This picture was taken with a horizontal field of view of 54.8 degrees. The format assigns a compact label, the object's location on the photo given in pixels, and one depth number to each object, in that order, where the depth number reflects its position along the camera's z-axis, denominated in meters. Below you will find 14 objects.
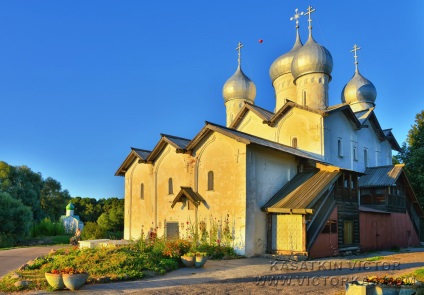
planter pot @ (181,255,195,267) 14.29
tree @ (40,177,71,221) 59.31
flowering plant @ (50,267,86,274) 10.38
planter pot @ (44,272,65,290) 10.17
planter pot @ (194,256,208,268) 14.34
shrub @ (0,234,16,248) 25.88
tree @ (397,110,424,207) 34.25
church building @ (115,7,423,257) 18.89
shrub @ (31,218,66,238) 32.08
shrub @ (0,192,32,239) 27.31
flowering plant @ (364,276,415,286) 8.82
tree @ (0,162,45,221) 41.16
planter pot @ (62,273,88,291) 10.15
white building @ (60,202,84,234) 39.40
